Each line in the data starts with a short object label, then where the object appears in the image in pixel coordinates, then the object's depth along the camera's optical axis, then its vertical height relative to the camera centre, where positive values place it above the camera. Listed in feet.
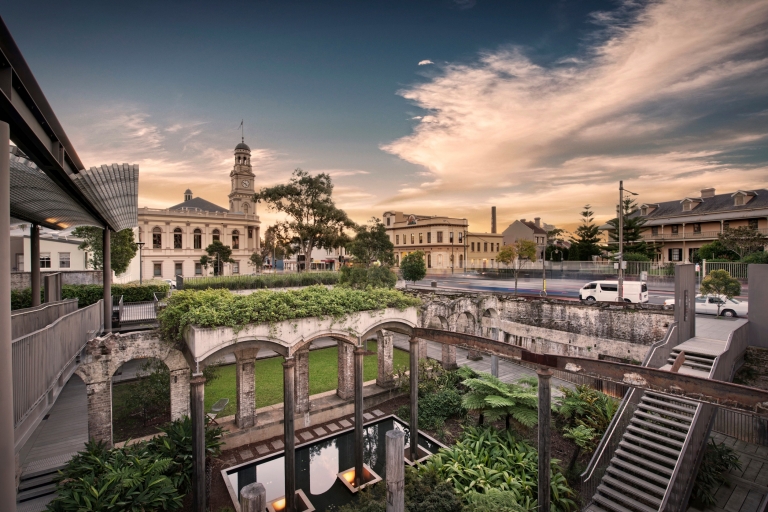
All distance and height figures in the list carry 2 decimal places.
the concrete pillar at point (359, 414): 35.65 -15.60
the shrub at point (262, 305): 33.73 -4.83
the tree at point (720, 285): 58.13 -5.32
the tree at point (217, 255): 152.66 +1.72
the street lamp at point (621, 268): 61.52 -2.54
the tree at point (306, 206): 111.65 +15.91
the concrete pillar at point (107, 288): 45.95 -3.51
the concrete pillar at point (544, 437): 25.13 -12.52
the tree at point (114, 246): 89.20 +3.77
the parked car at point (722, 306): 61.21 -9.30
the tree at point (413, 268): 113.60 -3.73
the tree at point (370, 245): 92.53 +2.97
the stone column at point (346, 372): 50.85 -15.98
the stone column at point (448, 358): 63.37 -17.91
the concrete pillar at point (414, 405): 37.86 -15.59
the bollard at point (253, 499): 18.83 -12.41
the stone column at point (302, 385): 47.03 -16.45
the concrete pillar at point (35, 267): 40.33 -0.60
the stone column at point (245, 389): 43.04 -15.44
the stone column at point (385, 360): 55.01 -15.61
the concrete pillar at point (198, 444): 28.91 -14.70
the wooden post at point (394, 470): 21.68 -12.69
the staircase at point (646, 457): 29.60 -17.80
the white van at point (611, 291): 71.87 -7.72
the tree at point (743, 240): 102.53 +3.17
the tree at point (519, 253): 150.20 +0.71
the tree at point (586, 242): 165.27 +5.32
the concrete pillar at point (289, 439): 31.53 -15.94
